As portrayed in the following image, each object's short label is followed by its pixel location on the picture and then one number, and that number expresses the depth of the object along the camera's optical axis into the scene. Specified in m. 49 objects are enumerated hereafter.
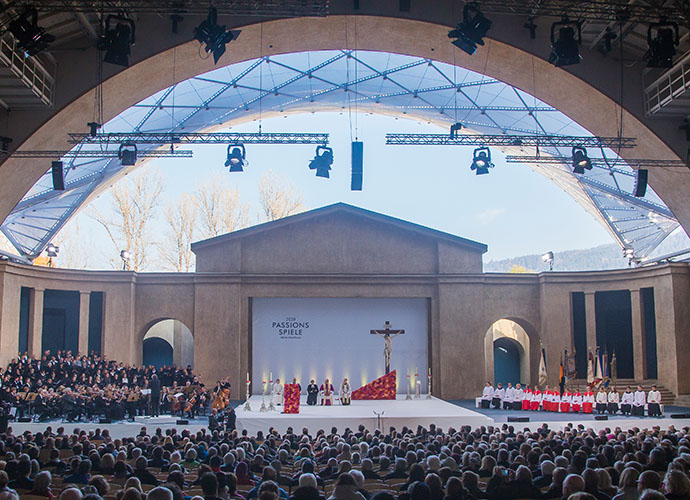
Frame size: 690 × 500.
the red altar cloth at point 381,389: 26.84
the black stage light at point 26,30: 15.15
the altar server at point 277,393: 25.02
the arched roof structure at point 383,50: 20.08
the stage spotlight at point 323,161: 20.88
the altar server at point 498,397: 24.79
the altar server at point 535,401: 24.44
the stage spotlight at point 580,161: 19.81
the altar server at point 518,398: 24.52
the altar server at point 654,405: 21.77
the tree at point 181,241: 42.00
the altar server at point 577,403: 23.69
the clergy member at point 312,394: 25.22
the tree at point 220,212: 43.06
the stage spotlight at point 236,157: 20.36
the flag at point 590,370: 26.39
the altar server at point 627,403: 22.84
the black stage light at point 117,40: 16.73
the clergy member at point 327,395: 25.19
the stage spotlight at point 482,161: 20.91
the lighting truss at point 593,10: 15.58
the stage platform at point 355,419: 20.31
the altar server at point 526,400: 24.52
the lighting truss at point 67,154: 19.25
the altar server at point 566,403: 23.74
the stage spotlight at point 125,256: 29.41
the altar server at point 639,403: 22.50
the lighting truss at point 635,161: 20.00
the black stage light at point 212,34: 16.72
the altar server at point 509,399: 24.64
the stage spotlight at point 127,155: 19.45
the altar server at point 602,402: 23.17
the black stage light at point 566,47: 17.39
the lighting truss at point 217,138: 19.22
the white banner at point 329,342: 29.30
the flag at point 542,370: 27.11
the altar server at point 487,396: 25.06
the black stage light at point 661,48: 16.84
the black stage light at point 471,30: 16.81
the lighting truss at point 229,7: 14.95
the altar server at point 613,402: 23.03
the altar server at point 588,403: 23.38
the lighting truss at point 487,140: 19.77
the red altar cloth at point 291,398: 22.17
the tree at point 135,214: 41.16
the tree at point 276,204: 44.38
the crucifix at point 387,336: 28.22
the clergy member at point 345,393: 24.81
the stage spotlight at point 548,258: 30.50
